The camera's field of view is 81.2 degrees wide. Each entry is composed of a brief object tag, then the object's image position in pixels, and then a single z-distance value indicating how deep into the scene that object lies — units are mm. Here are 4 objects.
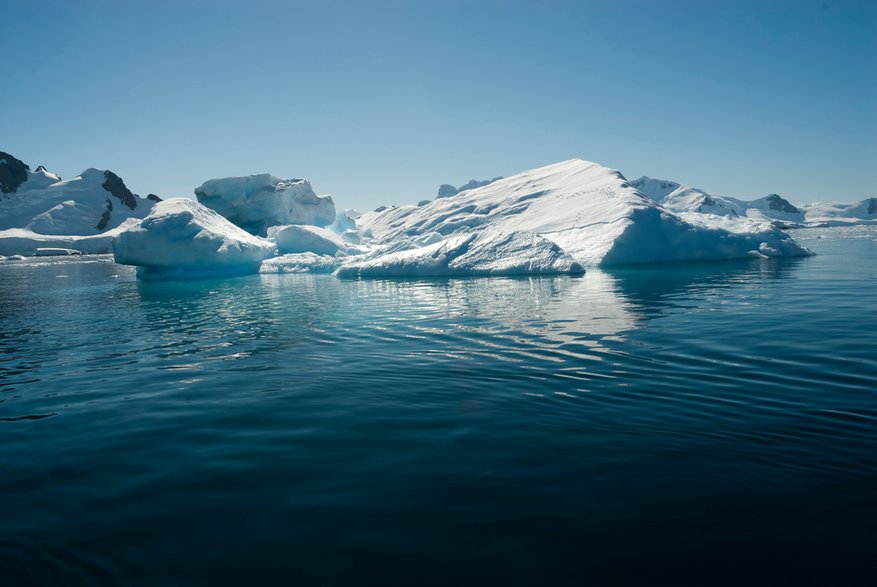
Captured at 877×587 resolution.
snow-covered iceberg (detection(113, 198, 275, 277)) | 31406
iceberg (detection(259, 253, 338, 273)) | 37594
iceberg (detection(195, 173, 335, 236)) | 57438
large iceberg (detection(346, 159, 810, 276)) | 26859
